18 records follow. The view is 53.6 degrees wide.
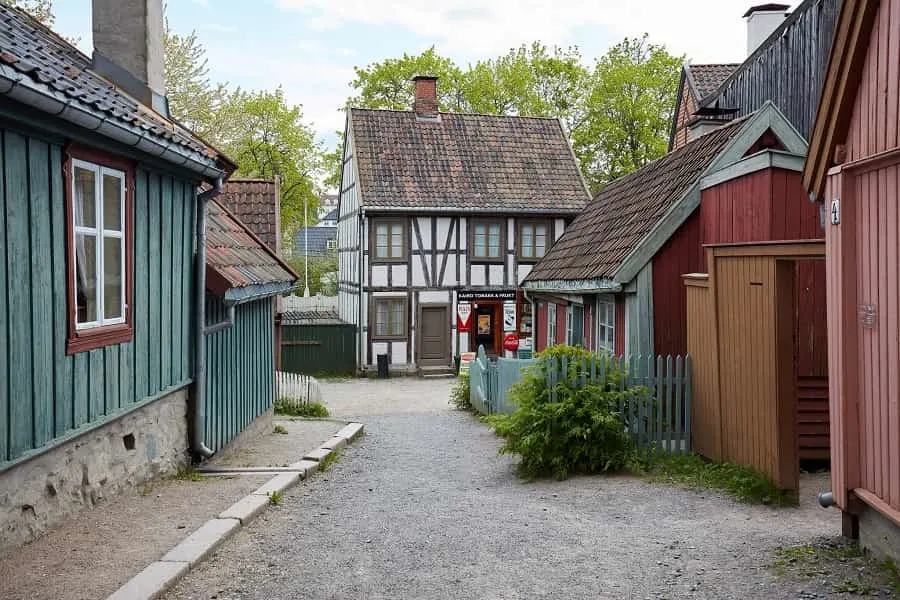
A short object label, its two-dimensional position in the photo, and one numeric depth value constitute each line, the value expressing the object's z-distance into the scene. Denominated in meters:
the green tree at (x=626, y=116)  40.91
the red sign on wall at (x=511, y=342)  26.25
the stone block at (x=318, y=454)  10.43
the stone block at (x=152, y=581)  4.91
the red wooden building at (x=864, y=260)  5.30
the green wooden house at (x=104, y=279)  5.56
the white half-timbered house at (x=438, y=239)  27.55
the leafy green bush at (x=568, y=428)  9.32
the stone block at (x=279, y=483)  8.06
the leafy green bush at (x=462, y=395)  19.23
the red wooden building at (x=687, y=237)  9.52
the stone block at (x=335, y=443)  11.73
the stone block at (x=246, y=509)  6.89
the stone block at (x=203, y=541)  5.66
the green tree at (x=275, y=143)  44.03
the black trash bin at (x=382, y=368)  27.47
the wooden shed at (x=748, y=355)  7.88
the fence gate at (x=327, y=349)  28.31
